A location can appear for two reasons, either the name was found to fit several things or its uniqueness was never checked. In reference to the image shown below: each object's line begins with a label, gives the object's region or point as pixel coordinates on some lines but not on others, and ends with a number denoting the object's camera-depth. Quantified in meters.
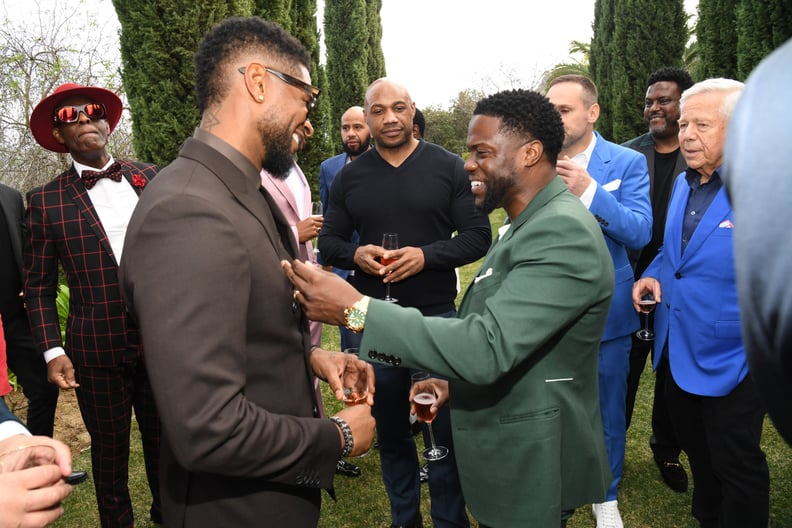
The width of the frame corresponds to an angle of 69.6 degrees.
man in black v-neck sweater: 3.70
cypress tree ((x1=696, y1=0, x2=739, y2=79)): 9.91
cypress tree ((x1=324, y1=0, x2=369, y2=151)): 17.36
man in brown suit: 1.41
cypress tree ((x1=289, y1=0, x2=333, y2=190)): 10.00
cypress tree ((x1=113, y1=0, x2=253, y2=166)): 6.15
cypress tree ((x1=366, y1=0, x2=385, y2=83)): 18.64
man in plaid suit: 3.48
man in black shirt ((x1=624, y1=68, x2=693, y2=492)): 4.38
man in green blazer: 1.94
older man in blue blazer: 2.89
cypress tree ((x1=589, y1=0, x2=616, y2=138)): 15.23
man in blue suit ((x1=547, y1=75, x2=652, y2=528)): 3.64
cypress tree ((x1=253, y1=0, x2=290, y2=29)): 7.47
